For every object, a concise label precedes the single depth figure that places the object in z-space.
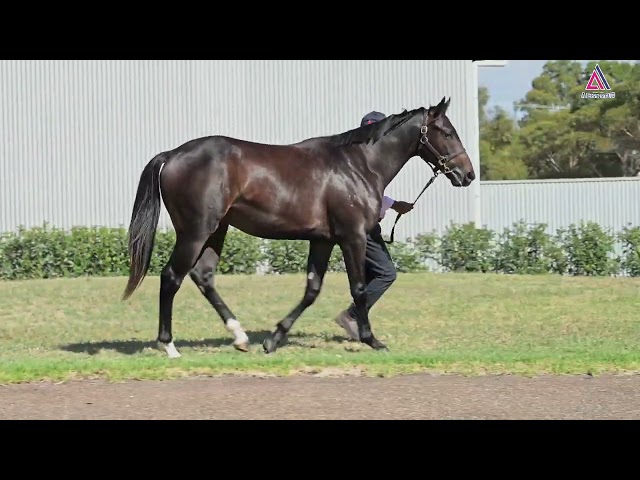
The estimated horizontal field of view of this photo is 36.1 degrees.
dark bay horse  9.73
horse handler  11.24
